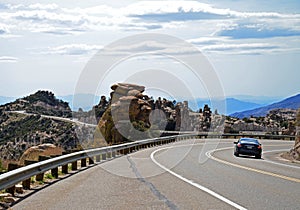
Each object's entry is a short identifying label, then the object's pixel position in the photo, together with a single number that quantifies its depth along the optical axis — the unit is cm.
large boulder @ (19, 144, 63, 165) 2761
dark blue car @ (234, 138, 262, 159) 3581
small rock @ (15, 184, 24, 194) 1411
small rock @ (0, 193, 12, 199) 1236
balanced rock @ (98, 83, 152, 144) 6500
